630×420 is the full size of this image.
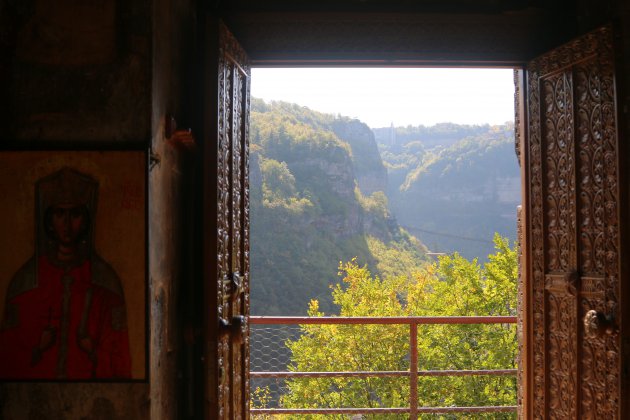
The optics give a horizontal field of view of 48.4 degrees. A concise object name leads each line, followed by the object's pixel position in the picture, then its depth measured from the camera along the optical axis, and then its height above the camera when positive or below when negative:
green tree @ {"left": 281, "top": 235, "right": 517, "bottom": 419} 13.96 -2.61
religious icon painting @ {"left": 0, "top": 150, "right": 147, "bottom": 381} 2.23 -0.10
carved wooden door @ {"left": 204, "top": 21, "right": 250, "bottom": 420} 2.53 +0.00
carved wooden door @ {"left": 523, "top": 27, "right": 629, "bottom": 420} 2.59 -0.02
